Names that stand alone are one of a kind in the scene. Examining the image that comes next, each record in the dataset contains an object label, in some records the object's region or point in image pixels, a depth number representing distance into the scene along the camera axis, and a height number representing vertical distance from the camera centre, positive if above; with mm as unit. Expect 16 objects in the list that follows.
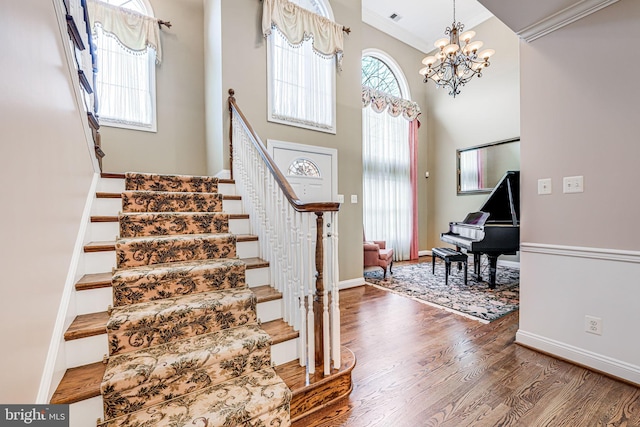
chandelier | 3912 +2339
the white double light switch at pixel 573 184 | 2010 +187
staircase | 1335 -718
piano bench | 4094 -716
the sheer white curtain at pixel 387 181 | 5797 +694
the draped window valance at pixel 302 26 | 3447 +2529
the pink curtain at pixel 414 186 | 6352 +600
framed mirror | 5230 +951
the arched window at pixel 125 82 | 3404 +1726
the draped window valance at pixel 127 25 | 3230 +2350
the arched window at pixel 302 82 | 3680 +1864
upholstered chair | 4605 -773
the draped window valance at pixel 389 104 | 5273 +2228
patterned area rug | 3144 -1120
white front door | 3689 +649
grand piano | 3590 -257
